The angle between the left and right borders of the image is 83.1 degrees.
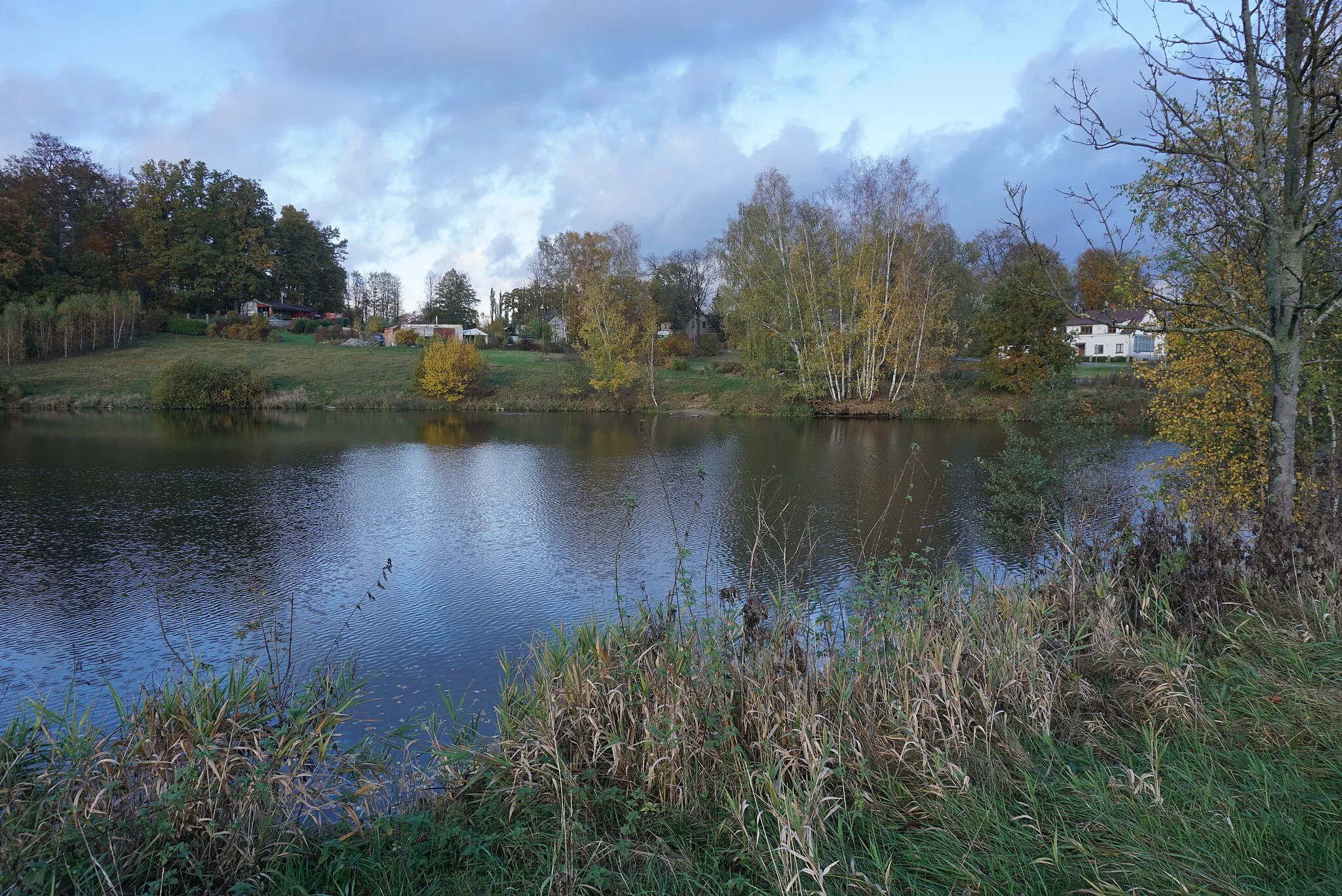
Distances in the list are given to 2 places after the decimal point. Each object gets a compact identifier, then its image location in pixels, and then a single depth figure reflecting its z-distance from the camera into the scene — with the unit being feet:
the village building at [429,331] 212.43
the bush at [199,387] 131.54
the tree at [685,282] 233.35
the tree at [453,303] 262.47
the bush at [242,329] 188.24
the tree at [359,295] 295.69
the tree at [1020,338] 124.26
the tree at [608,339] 142.51
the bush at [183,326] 187.32
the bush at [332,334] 200.23
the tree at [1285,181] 17.61
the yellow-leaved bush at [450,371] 144.87
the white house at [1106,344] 185.57
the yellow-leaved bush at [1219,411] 33.35
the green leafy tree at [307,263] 232.32
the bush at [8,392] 125.80
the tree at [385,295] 288.30
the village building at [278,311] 223.71
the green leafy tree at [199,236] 197.26
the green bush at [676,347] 181.06
